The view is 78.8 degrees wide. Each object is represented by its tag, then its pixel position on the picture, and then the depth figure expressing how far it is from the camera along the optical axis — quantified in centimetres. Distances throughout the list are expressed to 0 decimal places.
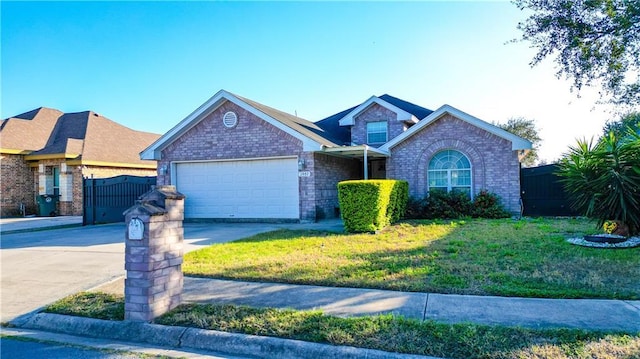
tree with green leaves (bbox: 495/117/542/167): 3703
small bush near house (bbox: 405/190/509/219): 1423
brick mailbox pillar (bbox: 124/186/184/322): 450
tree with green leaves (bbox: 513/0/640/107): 1173
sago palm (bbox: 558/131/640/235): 817
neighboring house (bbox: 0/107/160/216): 2077
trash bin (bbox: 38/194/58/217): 2084
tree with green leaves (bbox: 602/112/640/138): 1779
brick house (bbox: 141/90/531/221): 1420
